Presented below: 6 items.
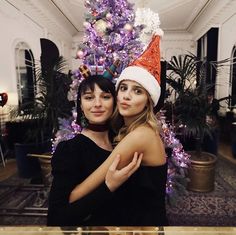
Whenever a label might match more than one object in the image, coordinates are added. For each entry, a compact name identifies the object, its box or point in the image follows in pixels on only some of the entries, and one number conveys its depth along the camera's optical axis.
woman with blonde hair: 1.11
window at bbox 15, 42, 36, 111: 6.63
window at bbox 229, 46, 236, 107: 6.31
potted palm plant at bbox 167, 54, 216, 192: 3.33
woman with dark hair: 1.05
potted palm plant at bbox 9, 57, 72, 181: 3.70
